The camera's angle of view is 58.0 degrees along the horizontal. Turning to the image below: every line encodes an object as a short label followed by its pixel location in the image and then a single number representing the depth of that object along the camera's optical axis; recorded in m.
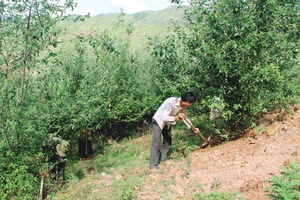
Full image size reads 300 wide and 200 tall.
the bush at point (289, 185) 2.77
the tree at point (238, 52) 4.81
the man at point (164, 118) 4.97
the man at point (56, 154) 5.04
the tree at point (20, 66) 4.34
